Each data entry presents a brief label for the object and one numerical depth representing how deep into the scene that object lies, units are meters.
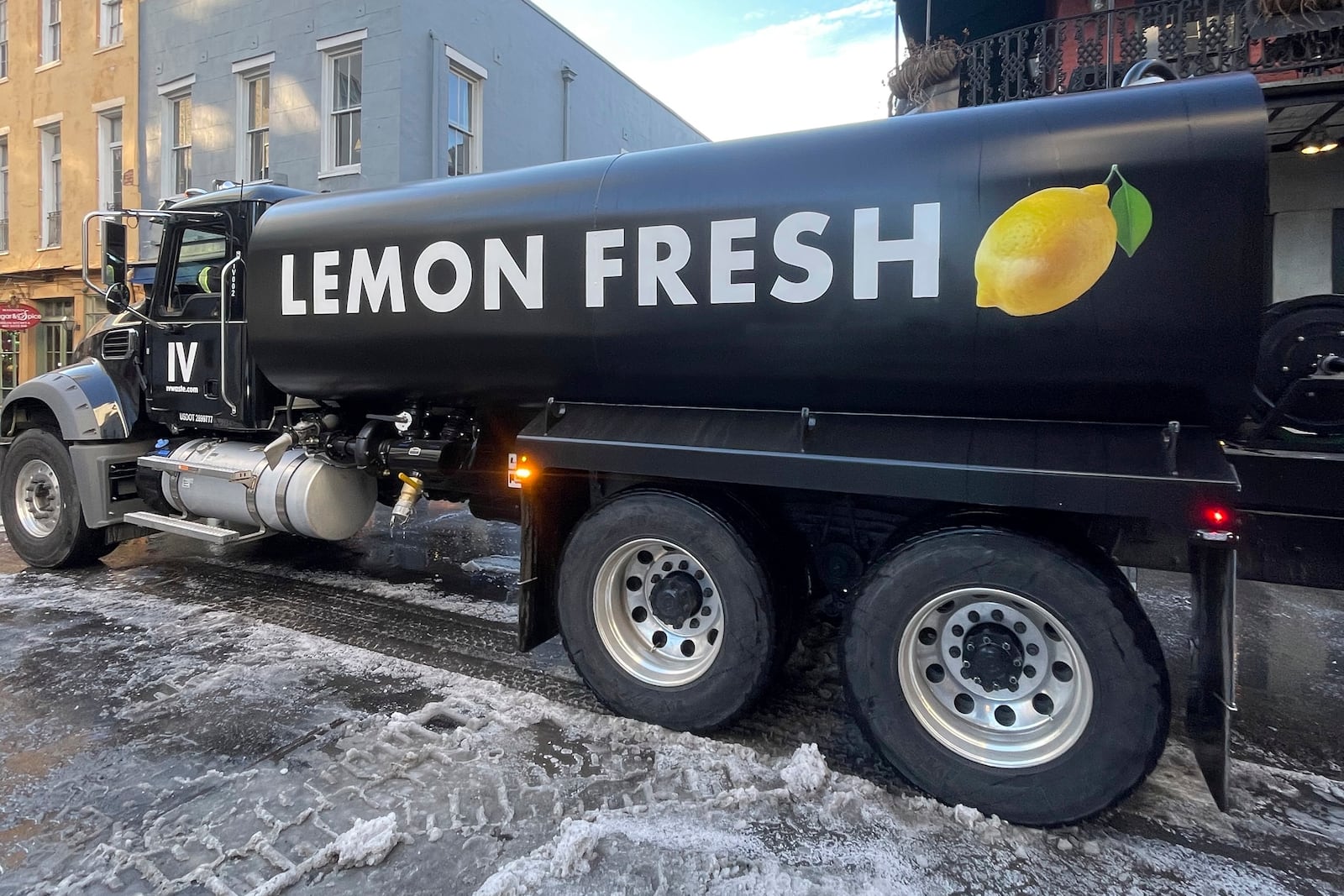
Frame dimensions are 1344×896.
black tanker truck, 2.68
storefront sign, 16.82
